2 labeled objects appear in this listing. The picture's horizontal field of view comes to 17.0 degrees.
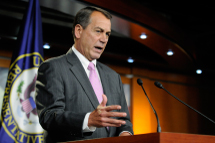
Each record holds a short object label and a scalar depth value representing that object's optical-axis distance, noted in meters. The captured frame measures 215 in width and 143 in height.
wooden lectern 2.59
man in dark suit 2.79
